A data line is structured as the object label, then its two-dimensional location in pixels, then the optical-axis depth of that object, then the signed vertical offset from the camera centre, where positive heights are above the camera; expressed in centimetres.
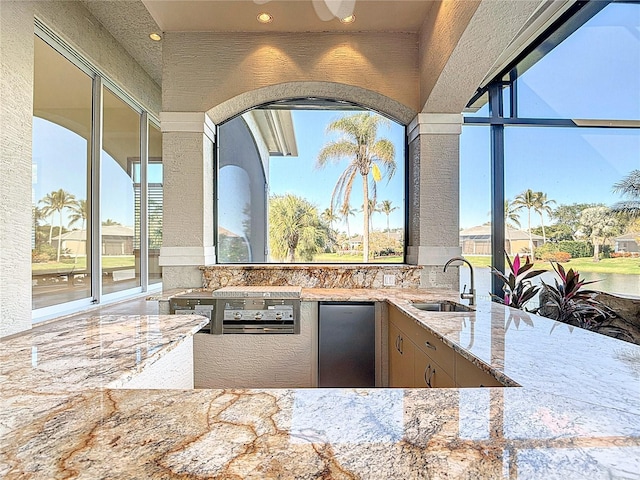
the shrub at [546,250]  385 -8
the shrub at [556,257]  379 -15
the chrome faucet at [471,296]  237 -34
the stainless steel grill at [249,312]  271 -50
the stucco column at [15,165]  250 +56
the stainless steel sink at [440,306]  247 -44
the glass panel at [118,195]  418 +59
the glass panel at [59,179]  306 +60
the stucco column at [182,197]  320 +41
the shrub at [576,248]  368 -6
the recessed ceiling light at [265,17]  296 +183
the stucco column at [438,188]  323 +48
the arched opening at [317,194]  354 +47
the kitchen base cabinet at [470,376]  121 -47
